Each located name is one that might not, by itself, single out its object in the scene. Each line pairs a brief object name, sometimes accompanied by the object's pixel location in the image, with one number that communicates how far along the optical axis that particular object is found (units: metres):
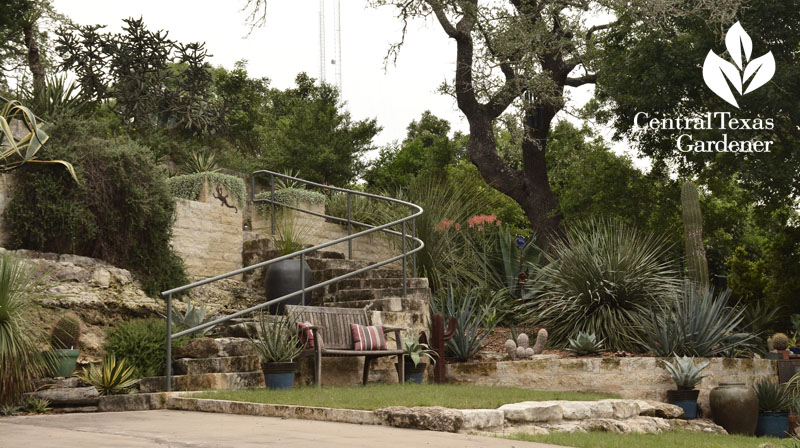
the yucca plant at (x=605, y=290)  10.22
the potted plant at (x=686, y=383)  8.82
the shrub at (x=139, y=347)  7.89
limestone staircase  7.77
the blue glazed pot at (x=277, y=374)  7.65
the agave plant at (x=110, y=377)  7.50
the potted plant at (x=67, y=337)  7.65
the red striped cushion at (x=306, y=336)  8.04
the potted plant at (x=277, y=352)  7.67
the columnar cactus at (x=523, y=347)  9.55
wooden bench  8.40
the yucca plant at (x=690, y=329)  9.47
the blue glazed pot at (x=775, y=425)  9.42
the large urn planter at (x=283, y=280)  10.38
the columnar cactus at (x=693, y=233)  11.65
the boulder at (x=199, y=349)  7.99
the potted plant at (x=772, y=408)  9.43
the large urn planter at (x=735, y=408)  8.85
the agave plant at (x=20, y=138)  7.52
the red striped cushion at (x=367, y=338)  8.45
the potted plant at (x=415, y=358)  8.95
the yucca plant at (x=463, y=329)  9.88
